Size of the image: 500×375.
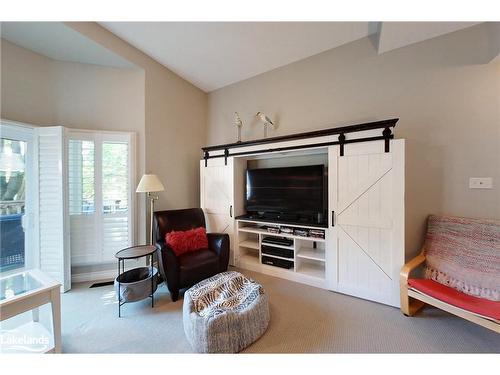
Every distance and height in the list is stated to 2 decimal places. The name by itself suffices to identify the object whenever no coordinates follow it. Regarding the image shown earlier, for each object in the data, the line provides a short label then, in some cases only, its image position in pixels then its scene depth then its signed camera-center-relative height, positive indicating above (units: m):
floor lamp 2.40 +0.03
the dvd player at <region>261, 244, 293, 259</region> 2.65 -0.93
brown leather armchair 2.12 -0.85
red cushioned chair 1.54 -0.80
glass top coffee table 1.24 -0.81
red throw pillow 2.39 -0.70
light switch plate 1.90 +0.02
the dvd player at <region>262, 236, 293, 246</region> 2.66 -0.79
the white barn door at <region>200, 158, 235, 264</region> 3.03 -0.14
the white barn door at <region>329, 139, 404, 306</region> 1.94 -0.36
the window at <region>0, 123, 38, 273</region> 2.14 -0.14
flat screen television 2.53 -0.11
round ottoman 1.40 -1.03
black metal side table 1.94 -0.74
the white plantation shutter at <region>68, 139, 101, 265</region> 2.51 -0.20
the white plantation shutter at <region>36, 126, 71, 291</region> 2.32 -0.18
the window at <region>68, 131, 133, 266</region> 2.53 -0.12
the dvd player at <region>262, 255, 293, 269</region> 2.64 -1.08
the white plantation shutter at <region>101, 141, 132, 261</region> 2.65 -0.16
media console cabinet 1.95 -0.30
